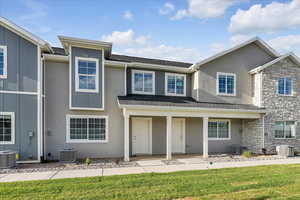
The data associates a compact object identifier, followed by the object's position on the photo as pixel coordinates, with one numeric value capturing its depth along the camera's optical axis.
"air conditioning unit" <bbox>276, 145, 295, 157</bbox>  10.98
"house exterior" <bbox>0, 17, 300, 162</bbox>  8.70
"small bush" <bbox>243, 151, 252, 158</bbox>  10.53
